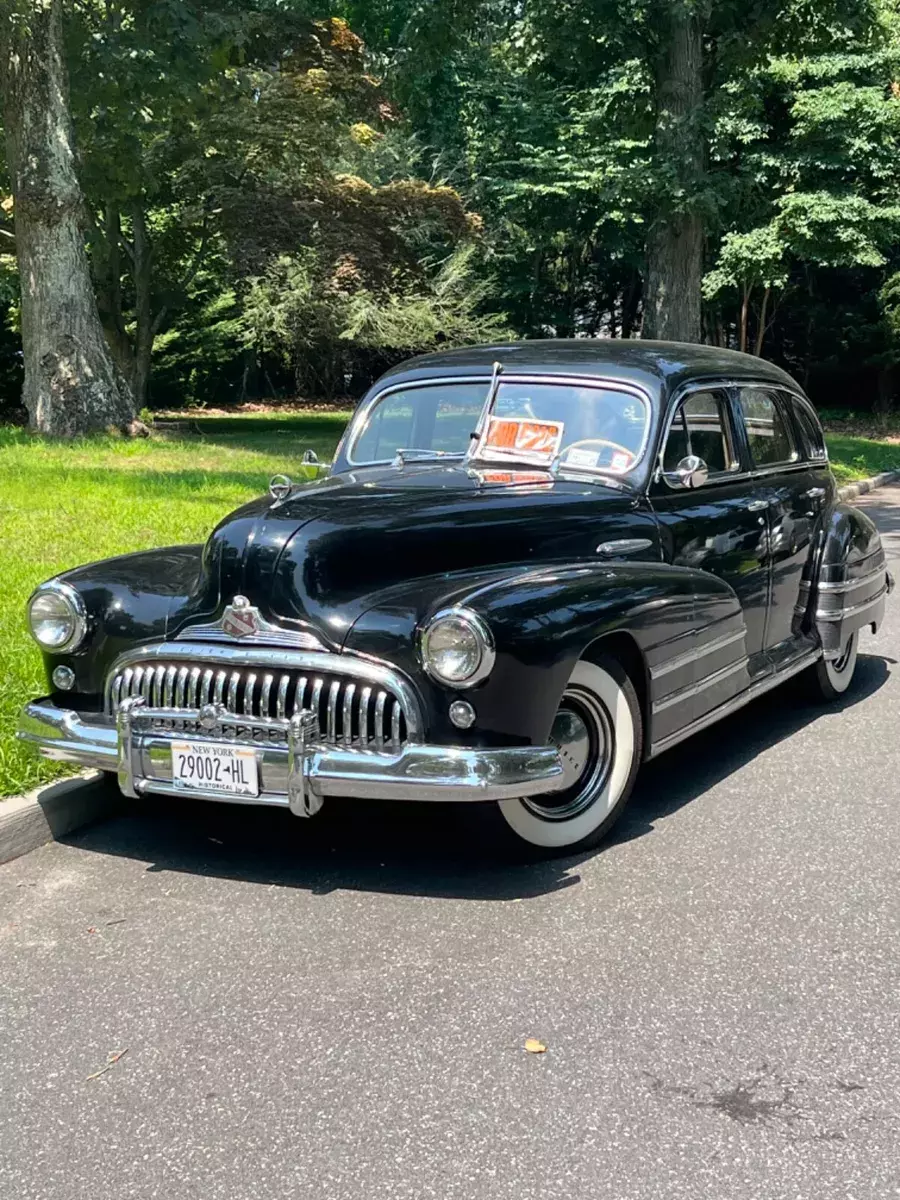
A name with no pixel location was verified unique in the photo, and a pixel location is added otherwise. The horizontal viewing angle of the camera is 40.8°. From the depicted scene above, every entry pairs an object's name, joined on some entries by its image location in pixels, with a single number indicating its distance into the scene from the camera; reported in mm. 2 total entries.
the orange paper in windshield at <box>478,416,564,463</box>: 4957
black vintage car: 3660
